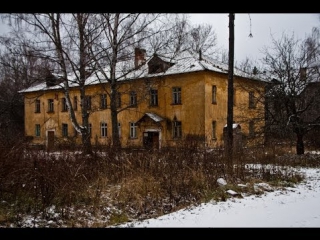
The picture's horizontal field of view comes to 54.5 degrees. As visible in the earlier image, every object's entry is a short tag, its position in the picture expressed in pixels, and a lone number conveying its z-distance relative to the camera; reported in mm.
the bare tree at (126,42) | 17172
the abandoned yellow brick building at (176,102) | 25250
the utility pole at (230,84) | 13986
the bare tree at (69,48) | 16281
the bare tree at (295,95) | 17000
